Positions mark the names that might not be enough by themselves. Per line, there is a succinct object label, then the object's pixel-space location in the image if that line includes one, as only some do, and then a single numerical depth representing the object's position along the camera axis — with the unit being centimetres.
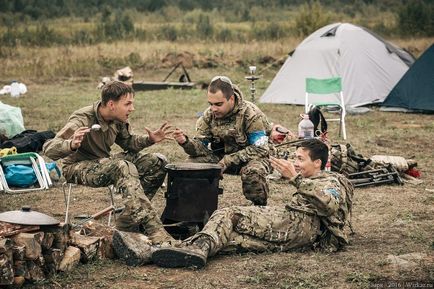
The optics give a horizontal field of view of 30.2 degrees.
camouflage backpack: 948
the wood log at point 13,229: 557
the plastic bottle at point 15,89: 1928
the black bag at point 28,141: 1088
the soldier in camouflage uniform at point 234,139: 766
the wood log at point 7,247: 528
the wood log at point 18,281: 546
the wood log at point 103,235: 629
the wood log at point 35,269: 559
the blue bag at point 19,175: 943
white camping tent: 1678
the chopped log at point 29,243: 550
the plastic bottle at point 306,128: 912
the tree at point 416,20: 3647
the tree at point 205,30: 3569
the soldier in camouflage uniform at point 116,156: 658
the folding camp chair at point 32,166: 943
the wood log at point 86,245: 611
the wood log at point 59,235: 582
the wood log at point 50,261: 573
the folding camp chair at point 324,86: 1348
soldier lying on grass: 631
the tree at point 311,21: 3175
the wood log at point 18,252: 542
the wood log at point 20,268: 548
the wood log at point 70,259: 586
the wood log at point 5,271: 528
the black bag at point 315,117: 959
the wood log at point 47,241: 568
